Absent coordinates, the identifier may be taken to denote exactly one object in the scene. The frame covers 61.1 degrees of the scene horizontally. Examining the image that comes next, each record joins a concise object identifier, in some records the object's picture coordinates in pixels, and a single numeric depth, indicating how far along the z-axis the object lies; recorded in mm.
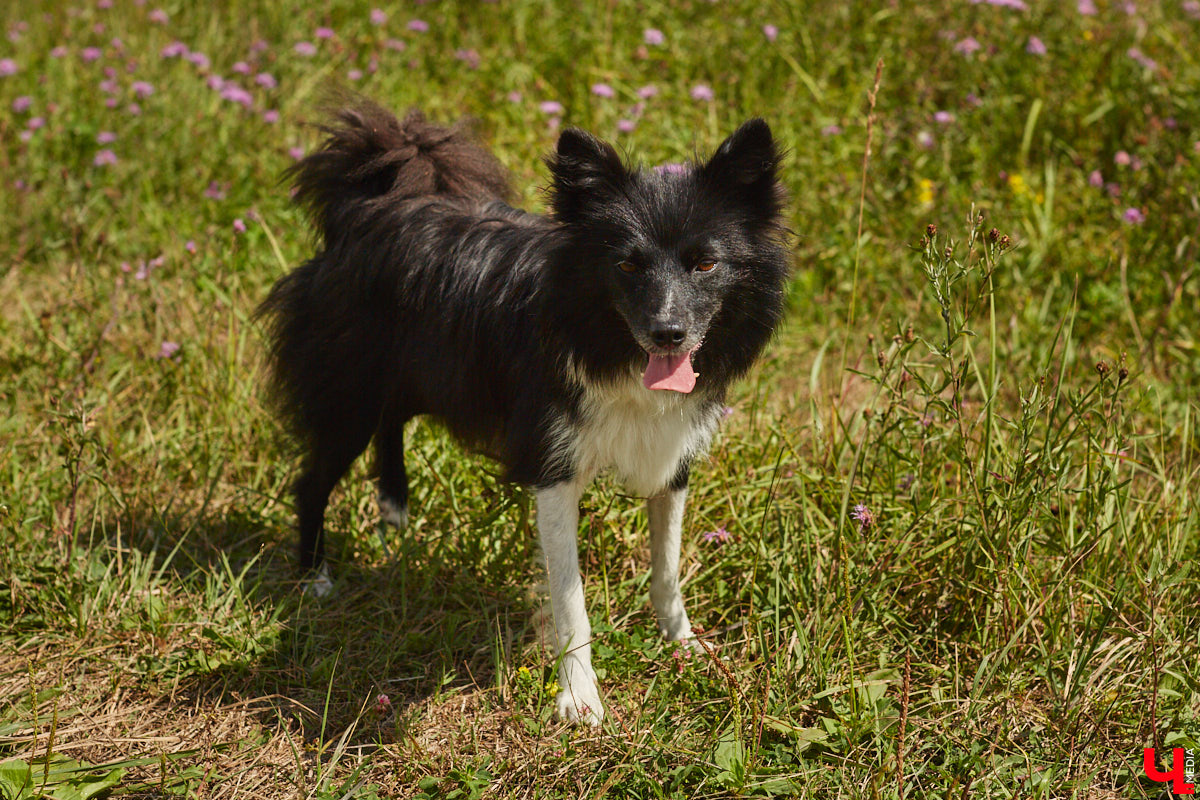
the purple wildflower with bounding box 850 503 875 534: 3000
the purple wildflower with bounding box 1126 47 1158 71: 5334
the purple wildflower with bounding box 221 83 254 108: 5457
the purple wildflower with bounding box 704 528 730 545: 3416
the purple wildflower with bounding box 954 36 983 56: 5289
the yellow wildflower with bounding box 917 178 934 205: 5016
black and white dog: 2688
